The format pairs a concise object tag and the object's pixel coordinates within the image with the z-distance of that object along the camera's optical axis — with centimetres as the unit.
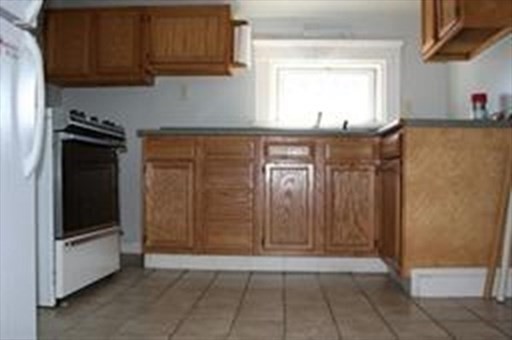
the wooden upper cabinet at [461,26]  338
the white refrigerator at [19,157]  194
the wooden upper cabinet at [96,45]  571
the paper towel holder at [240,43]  572
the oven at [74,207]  346
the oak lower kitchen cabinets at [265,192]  487
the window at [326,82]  611
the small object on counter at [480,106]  459
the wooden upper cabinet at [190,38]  564
